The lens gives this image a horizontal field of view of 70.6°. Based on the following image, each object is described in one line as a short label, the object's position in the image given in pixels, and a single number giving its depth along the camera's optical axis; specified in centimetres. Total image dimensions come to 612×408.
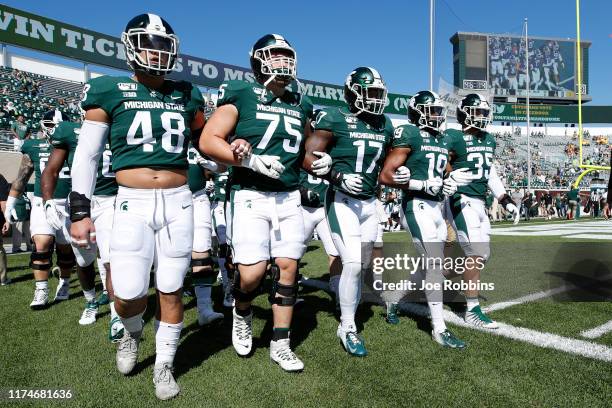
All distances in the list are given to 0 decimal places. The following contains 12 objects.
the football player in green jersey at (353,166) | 365
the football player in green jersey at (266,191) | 321
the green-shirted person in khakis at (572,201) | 2286
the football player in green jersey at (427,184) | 383
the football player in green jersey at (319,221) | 516
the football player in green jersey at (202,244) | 437
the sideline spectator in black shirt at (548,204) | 2538
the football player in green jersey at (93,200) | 374
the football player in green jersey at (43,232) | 513
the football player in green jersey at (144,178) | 276
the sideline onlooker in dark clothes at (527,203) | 2177
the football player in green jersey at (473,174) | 466
